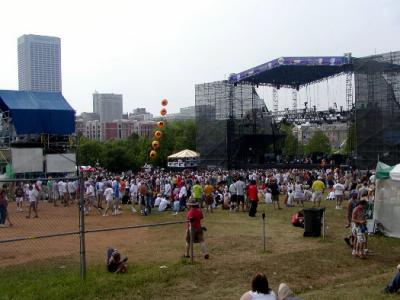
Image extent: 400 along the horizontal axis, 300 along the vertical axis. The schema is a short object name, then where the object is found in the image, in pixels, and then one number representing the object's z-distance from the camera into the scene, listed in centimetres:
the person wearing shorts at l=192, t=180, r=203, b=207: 2372
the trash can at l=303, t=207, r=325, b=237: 1608
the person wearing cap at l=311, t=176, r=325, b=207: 2495
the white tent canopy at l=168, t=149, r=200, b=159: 4849
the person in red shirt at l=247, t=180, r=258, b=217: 2175
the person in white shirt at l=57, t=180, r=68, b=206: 2235
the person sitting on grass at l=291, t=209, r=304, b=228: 1820
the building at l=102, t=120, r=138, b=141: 19675
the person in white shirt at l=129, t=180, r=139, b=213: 2717
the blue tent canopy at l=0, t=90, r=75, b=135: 3781
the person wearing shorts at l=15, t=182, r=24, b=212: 1816
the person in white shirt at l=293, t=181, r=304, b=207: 2647
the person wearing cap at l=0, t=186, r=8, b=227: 1633
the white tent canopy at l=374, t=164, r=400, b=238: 1627
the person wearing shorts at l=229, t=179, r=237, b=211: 2435
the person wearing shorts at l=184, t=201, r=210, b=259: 1252
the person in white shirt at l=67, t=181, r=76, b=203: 2545
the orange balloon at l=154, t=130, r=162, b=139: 4047
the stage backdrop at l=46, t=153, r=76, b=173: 3794
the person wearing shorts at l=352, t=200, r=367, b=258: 1302
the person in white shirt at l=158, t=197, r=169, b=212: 2529
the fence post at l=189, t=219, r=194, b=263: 1192
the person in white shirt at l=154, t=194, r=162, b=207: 2588
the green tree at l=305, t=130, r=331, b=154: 10365
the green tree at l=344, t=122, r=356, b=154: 5781
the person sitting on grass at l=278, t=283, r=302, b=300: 687
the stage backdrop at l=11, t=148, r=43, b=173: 3638
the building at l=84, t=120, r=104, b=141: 19900
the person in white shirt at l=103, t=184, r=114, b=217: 2302
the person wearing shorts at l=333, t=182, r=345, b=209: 2445
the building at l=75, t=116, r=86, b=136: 19100
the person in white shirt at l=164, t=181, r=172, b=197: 2734
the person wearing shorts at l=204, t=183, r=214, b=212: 2433
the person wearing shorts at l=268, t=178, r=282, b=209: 2454
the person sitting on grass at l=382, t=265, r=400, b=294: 952
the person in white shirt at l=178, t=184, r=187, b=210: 2459
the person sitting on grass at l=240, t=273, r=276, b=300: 684
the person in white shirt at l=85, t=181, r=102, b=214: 2403
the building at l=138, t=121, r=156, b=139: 19744
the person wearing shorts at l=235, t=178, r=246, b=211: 2403
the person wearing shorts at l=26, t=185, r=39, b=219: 1761
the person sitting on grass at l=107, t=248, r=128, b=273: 1115
